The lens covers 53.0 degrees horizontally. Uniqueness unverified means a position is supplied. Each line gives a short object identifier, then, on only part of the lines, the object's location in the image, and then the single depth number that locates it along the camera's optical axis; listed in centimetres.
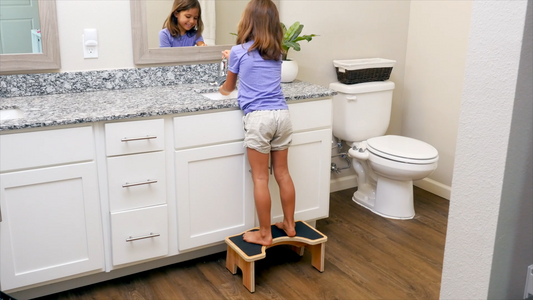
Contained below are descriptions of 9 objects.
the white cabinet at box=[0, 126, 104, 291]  196
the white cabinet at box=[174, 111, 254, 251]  226
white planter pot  274
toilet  290
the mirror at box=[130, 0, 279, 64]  249
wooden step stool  227
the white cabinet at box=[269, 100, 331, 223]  252
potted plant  271
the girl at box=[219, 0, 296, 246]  222
